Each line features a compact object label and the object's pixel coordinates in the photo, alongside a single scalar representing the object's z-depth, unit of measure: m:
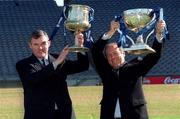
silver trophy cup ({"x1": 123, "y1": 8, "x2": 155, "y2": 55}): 7.21
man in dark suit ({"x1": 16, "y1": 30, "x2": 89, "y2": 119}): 6.54
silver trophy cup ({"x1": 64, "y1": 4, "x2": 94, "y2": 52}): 7.22
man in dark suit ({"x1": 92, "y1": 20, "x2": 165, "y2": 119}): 6.88
